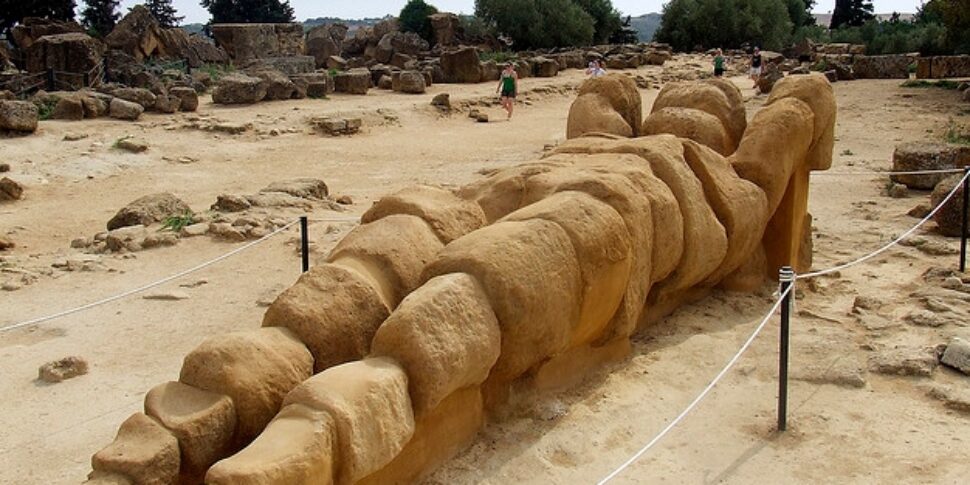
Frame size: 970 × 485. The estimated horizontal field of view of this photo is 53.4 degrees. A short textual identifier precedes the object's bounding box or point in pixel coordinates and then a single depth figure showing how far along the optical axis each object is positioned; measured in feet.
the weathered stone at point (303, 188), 38.24
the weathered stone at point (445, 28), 117.08
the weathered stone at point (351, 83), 71.97
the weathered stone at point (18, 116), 48.14
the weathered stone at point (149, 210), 34.27
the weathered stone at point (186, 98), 60.23
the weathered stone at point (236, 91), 63.36
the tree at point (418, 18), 122.21
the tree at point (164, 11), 159.58
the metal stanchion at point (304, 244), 24.38
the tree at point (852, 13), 168.76
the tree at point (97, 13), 141.59
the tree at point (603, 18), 138.72
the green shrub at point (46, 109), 54.34
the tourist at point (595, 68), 76.28
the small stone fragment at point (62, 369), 21.27
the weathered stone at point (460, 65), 82.79
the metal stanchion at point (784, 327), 17.26
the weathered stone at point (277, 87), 66.39
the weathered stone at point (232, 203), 35.27
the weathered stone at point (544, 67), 90.27
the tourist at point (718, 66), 85.76
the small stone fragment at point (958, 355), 20.06
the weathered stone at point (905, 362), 20.06
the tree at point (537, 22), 122.01
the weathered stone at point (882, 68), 79.97
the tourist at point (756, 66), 78.43
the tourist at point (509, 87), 68.74
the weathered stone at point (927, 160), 39.99
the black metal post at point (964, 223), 27.30
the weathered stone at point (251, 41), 90.53
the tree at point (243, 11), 156.56
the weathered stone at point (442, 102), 67.62
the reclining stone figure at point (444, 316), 13.11
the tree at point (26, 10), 111.24
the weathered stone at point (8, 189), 40.78
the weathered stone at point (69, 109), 53.78
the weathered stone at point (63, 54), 67.10
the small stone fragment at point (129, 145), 49.14
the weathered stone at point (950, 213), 31.14
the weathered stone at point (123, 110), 55.47
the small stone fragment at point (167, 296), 26.99
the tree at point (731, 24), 130.31
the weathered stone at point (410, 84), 73.77
